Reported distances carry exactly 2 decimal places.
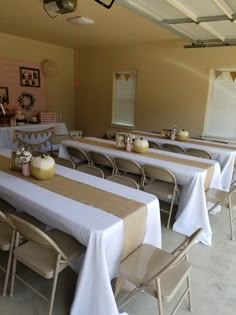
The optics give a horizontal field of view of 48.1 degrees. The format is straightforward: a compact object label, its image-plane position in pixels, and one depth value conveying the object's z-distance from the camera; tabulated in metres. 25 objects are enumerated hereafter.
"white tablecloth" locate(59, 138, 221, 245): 2.64
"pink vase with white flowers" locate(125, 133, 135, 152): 3.46
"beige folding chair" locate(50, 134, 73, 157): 4.64
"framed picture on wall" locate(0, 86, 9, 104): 5.45
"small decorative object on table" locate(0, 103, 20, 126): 4.92
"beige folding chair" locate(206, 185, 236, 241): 2.70
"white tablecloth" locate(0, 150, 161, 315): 1.51
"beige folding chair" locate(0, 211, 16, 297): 1.78
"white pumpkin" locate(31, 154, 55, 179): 2.17
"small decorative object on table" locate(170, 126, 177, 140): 4.43
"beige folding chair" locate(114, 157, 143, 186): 2.98
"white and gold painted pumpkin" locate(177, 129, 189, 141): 4.35
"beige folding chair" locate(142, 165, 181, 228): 2.77
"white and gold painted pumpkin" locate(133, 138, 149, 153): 3.36
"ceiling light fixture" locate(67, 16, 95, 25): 3.73
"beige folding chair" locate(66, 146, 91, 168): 3.54
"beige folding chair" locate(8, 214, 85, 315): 1.53
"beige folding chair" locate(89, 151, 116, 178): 3.23
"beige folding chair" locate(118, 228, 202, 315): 1.43
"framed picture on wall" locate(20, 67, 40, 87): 5.78
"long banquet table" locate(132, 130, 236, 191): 3.62
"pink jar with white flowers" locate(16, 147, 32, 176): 2.26
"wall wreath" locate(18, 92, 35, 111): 5.85
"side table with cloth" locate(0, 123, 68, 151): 4.52
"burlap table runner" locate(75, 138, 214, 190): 2.90
